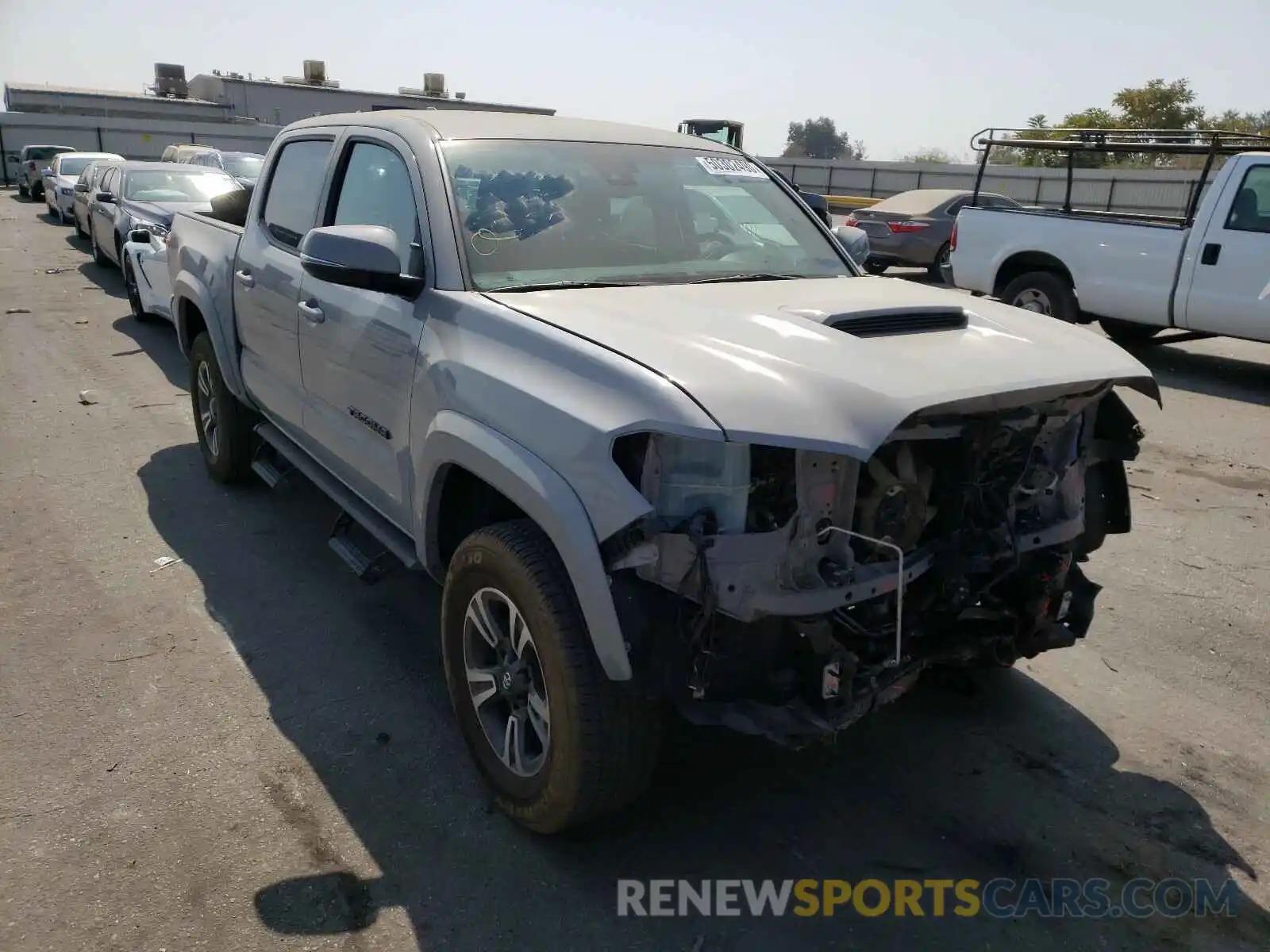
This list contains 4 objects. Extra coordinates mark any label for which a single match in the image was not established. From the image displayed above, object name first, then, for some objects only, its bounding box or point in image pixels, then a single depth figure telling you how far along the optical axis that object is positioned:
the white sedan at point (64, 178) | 22.14
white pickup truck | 8.55
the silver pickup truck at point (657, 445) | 2.46
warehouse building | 56.81
